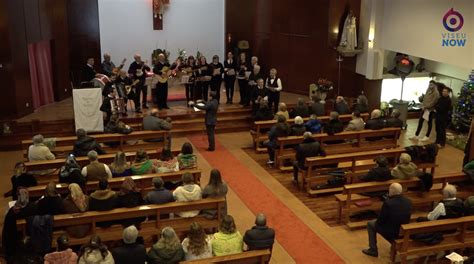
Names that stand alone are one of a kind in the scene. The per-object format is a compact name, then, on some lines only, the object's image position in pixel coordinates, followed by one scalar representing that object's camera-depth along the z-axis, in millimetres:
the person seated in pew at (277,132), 10922
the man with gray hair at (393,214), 7180
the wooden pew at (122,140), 10945
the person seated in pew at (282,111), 11805
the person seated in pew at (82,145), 9719
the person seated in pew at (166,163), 8984
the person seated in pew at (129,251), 6078
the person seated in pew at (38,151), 9438
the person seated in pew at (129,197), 7332
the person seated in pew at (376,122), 11492
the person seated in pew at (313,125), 11383
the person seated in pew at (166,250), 6176
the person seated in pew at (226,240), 6406
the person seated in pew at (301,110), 12523
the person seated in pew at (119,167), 8741
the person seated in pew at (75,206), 7121
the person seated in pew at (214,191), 7742
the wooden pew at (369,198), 8492
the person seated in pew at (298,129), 11170
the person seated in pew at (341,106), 12812
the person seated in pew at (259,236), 6539
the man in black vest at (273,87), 13695
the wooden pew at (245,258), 6223
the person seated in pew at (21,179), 8438
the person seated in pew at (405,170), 8578
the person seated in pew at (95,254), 5906
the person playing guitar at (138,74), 13820
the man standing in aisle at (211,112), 11750
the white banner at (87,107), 12672
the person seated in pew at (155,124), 11180
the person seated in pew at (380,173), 8631
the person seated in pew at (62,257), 6035
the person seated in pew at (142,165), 8797
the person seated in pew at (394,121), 11578
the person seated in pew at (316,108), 12578
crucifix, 17719
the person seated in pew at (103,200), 7199
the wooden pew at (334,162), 9688
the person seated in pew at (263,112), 12508
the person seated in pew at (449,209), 7273
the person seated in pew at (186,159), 9089
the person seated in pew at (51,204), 7074
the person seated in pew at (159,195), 7461
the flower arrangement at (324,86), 14391
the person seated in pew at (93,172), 8422
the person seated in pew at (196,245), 6239
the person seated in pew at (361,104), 12406
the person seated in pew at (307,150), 9781
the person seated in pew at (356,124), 11359
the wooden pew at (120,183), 8281
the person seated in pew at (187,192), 7598
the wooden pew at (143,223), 7055
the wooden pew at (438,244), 7086
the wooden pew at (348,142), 11016
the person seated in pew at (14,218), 7016
